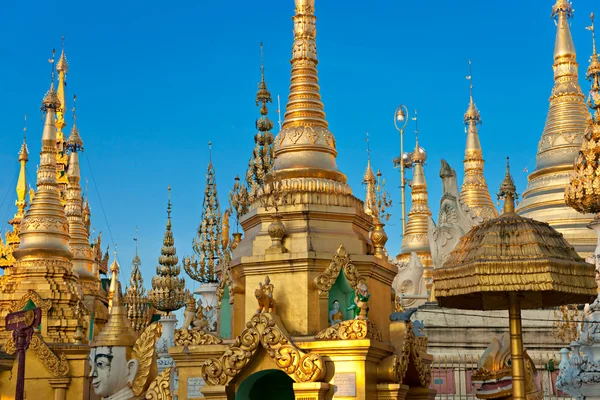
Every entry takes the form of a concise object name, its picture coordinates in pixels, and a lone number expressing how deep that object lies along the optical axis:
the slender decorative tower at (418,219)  33.25
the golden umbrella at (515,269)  9.59
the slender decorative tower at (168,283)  29.84
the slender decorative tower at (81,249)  26.64
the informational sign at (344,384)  12.27
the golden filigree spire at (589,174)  12.78
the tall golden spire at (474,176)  33.00
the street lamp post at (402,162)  38.66
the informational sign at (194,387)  13.56
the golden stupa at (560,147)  25.81
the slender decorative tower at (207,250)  26.44
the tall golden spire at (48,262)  22.86
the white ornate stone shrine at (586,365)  11.89
